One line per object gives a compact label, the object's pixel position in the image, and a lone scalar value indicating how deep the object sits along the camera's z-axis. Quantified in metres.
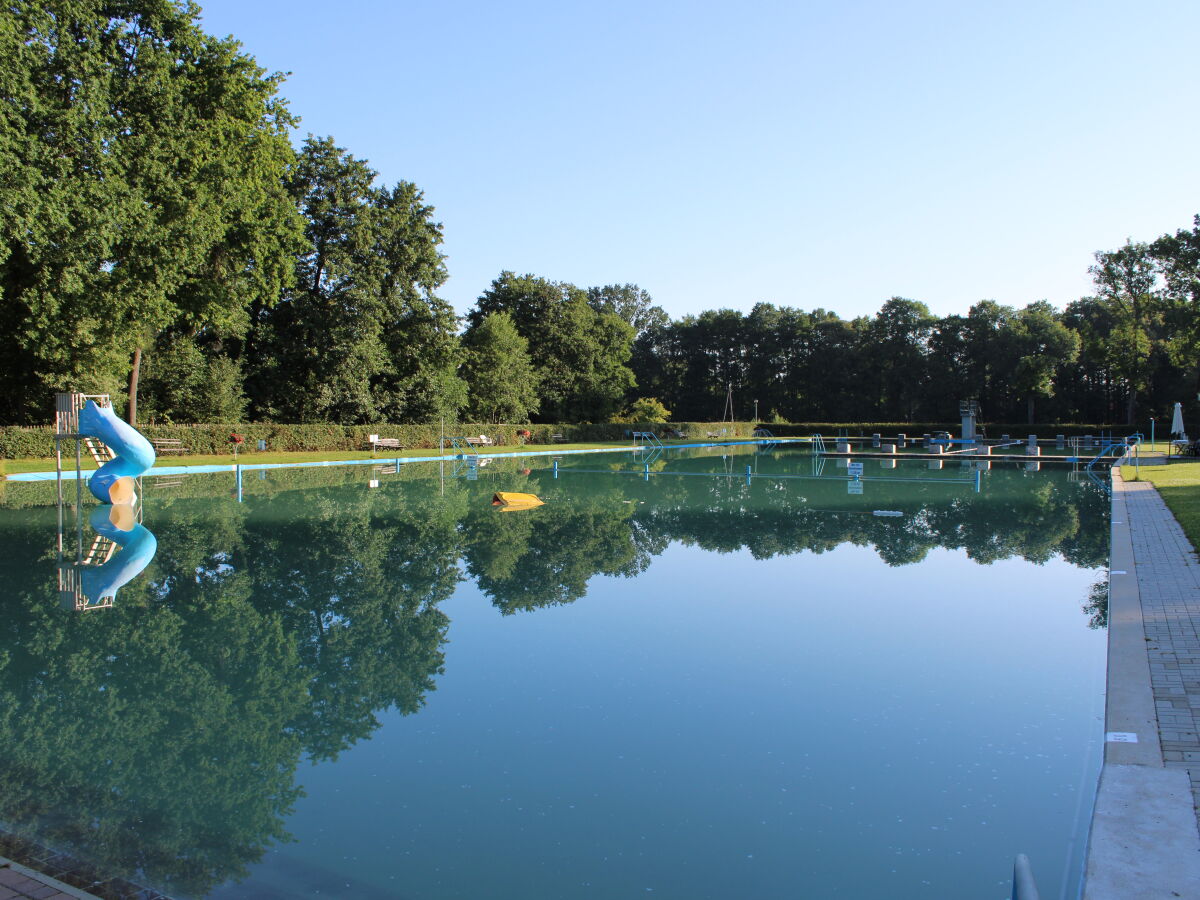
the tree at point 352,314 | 34.09
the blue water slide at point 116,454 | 14.50
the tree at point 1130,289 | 47.46
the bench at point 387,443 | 33.94
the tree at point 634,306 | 74.88
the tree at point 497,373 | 42.72
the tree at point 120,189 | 21.80
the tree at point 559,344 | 50.72
